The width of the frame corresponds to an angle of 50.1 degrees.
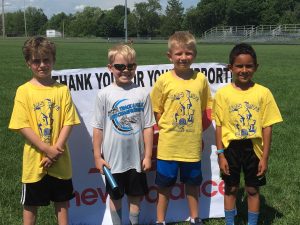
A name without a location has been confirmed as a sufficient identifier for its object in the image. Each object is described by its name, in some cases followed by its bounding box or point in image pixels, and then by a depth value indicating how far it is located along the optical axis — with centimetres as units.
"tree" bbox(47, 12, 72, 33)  11439
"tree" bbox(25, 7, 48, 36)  11620
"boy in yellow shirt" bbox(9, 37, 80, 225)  242
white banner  293
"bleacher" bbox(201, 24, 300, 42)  5127
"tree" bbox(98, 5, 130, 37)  9102
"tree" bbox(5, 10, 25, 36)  11575
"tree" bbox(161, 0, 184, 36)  8559
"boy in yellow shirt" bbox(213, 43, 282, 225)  265
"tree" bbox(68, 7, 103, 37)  9703
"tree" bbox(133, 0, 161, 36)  9174
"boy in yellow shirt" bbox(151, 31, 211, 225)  273
